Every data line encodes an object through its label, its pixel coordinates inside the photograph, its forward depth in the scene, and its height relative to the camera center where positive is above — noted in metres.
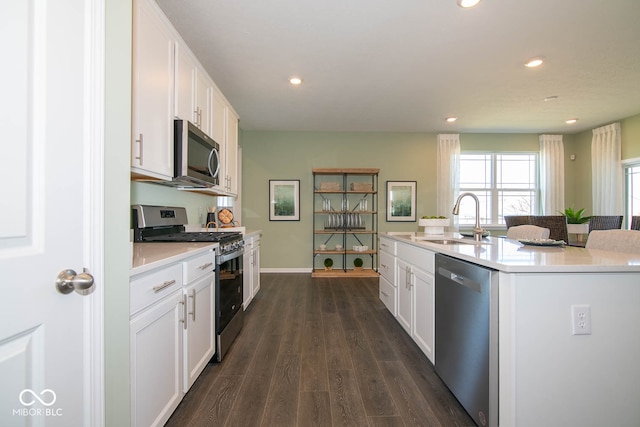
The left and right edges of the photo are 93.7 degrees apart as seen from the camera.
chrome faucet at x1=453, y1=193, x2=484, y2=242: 2.45 -0.12
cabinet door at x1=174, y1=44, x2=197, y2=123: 2.15 +0.98
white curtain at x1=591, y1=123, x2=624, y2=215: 4.85 +0.74
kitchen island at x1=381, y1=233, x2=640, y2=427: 1.22 -0.56
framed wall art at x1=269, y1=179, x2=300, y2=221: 5.46 +0.27
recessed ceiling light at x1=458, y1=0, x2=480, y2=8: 2.08 +1.49
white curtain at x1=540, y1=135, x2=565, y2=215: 5.52 +0.76
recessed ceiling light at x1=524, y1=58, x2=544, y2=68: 2.92 +1.51
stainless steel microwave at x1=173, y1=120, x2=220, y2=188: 2.13 +0.45
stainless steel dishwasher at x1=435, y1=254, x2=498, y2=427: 1.32 -0.61
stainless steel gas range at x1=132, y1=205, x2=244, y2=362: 2.17 -0.31
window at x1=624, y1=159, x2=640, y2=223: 4.75 +0.42
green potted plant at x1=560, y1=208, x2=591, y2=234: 4.79 -0.13
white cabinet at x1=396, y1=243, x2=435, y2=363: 2.03 -0.62
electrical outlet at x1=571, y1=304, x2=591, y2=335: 1.22 -0.43
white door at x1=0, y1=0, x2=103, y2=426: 0.64 +0.02
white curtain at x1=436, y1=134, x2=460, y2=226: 5.51 +0.83
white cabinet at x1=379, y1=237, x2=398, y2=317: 2.92 -0.64
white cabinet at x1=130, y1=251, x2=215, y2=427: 1.20 -0.59
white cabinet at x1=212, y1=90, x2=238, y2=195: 3.02 +0.85
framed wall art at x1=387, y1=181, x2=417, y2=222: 5.56 +0.26
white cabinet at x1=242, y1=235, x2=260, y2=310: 3.24 -0.64
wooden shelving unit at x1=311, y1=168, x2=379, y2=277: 5.22 -0.06
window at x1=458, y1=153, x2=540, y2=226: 5.69 +0.61
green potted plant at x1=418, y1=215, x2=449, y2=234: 2.88 -0.09
